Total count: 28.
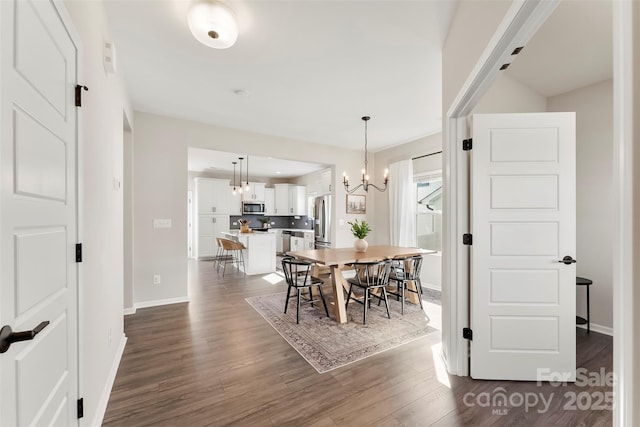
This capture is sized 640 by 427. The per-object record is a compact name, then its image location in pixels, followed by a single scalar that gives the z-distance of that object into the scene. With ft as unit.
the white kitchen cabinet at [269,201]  30.55
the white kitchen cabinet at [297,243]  26.87
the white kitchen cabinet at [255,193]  28.73
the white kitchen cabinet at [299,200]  30.60
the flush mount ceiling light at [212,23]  6.04
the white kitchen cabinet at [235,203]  27.73
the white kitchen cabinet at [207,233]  25.85
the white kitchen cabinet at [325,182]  23.10
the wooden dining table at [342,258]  10.71
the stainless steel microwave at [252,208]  28.55
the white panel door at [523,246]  6.76
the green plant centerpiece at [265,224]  23.45
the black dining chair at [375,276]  10.70
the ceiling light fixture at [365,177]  13.15
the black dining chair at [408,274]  11.92
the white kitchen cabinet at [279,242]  31.12
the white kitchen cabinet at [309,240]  24.93
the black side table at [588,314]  9.37
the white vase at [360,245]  13.37
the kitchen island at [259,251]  19.12
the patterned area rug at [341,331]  8.24
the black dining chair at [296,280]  10.47
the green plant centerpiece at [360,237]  13.26
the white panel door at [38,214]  2.70
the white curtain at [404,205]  17.33
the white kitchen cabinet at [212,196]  25.96
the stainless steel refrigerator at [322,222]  20.92
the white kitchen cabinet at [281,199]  30.96
